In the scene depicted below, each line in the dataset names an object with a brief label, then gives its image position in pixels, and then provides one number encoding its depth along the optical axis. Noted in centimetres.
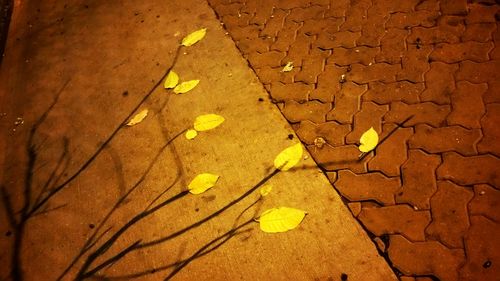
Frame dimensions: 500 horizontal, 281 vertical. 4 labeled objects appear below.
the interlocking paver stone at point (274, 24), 405
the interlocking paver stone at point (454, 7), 347
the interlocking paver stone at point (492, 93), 274
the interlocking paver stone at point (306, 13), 405
